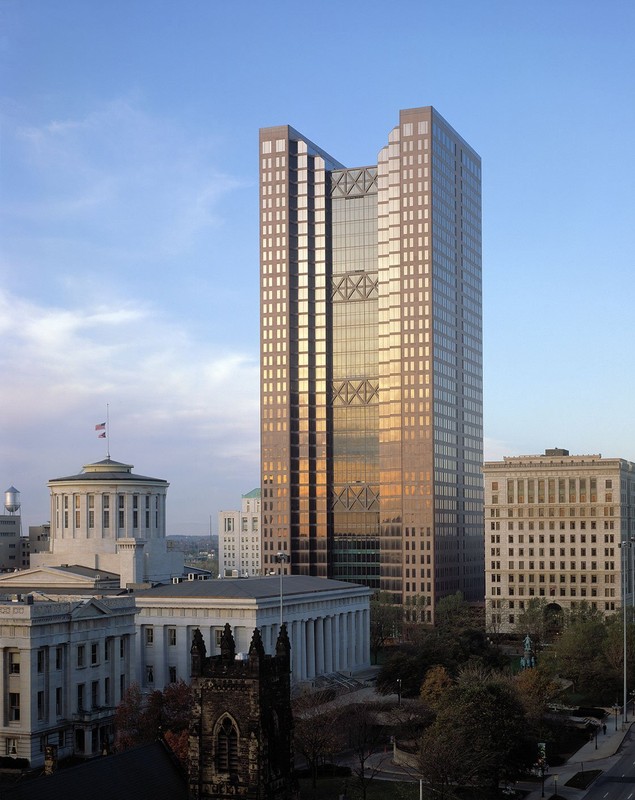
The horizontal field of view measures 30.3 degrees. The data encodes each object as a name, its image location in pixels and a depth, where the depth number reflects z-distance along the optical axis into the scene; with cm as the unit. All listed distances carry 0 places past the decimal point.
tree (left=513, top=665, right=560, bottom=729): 12275
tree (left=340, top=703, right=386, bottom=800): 11600
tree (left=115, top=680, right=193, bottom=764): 11176
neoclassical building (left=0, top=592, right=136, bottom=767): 12231
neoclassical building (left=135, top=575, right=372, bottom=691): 16025
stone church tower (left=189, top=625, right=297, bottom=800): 6706
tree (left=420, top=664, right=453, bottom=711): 12938
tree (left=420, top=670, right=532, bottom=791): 9662
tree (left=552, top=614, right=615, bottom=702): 15662
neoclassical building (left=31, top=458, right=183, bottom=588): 19300
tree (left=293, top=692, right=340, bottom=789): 10712
